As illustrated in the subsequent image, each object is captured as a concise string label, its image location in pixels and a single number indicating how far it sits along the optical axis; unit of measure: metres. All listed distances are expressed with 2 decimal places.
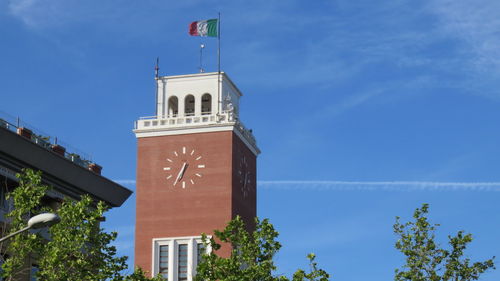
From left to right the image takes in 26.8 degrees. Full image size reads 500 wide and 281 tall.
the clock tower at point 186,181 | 98.94
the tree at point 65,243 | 46.62
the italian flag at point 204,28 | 105.62
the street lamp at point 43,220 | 27.89
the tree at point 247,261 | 52.88
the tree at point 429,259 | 53.28
